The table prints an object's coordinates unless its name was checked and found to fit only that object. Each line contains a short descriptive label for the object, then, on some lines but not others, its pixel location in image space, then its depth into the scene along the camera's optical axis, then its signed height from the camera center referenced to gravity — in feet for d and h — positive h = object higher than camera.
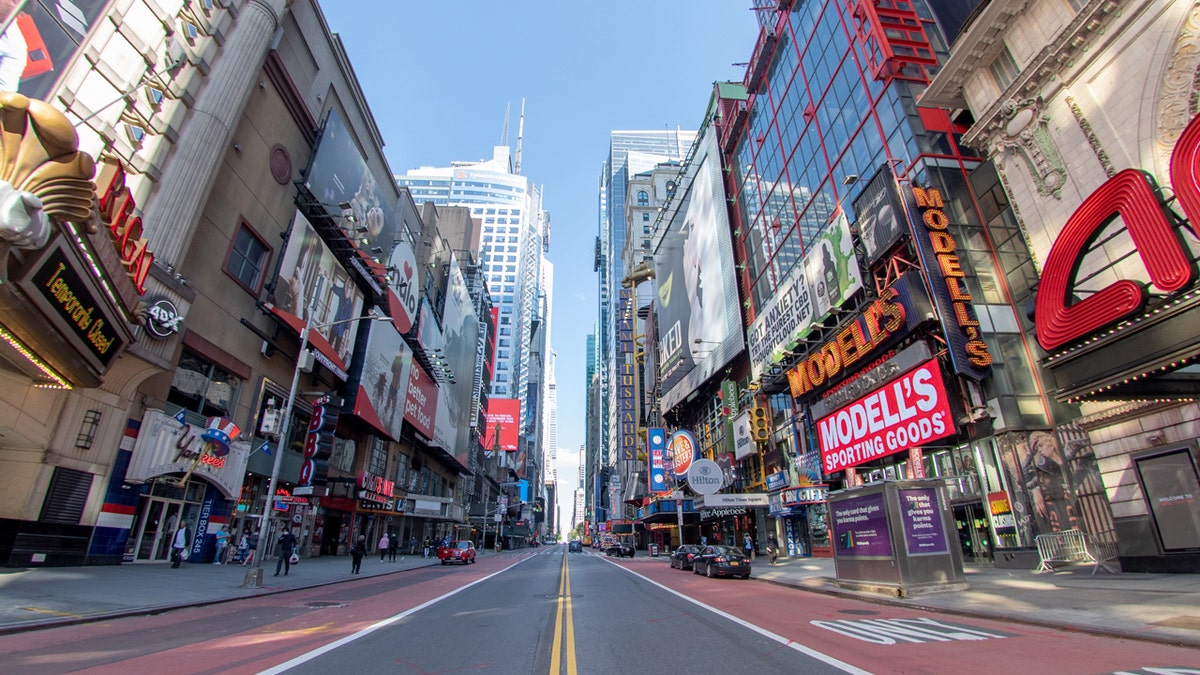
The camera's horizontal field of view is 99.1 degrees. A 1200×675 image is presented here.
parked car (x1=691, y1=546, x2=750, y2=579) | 72.59 -5.77
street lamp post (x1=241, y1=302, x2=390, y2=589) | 53.86 +0.74
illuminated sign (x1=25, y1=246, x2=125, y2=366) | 39.47 +17.40
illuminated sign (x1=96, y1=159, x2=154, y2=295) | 48.93 +28.02
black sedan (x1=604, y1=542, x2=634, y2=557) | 172.37 -9.74
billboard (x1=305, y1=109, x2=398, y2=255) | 108.06 +73.62
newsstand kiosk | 45.16 -1.85
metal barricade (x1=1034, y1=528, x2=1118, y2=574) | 54.90 -2.90
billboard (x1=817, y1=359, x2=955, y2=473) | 71.51 +14.86
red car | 122.21 -7.63
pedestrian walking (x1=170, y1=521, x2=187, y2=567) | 66.44 -3.25
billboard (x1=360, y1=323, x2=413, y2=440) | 128.88 +37.22
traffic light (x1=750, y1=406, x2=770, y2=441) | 126.53 +22.80
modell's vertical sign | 67.10 +30.48
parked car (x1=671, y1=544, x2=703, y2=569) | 93.45 -6.36
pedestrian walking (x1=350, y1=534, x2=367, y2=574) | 81.15 -5.28
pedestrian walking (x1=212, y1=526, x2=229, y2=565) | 80.02 -3.74
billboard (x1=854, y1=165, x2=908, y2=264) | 79.51 +47.14
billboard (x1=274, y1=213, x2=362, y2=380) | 96.32 +45.51
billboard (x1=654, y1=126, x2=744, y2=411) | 154.92 +77.84
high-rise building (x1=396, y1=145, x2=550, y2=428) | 482.28 +277.22
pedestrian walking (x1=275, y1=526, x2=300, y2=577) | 68.85 -3.58
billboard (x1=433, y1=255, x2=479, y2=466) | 208.13 +64.31
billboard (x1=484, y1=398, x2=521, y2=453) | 343.87 +67.73
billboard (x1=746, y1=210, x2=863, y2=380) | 91.97 +43.45
